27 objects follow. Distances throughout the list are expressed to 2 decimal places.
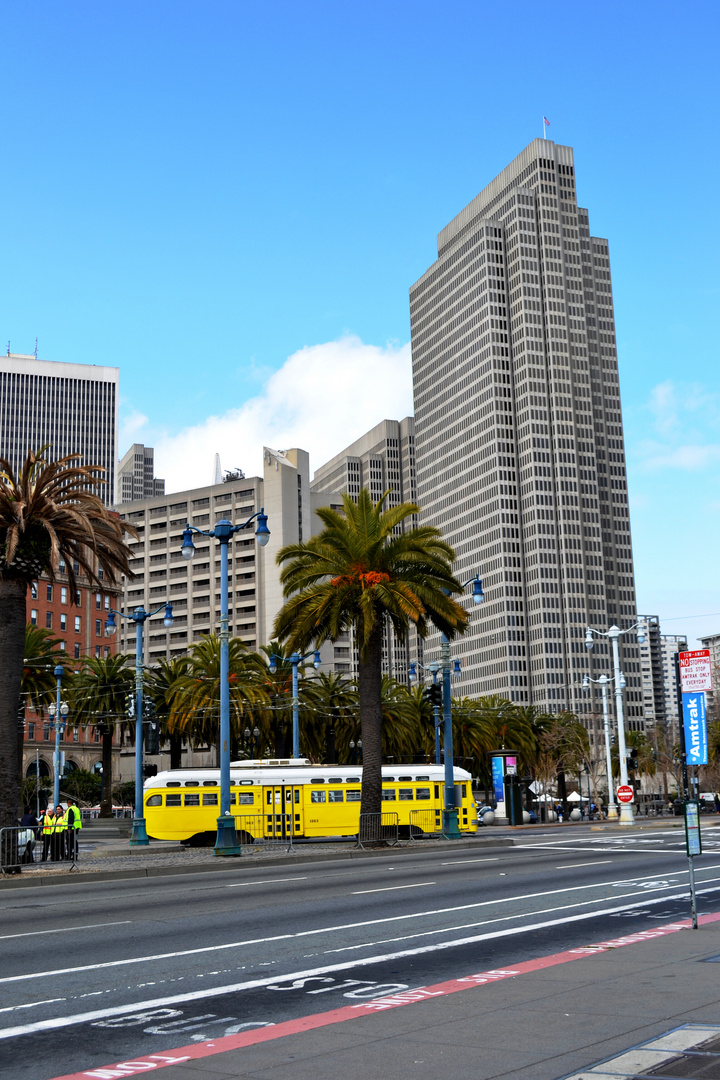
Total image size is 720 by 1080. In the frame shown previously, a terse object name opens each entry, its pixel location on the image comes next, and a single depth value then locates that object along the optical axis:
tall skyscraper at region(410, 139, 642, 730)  187.25
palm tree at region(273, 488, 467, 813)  37.25
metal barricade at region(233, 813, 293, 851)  41.31
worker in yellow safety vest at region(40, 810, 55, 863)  33.47
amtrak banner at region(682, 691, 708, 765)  15.00
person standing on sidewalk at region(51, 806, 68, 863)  33.44
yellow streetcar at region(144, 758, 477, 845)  43.31
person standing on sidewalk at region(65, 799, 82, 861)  32.12
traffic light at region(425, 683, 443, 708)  38.28
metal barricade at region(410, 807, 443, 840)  44.28
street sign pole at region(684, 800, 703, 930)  12.41
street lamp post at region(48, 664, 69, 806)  54.50
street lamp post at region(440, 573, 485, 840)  39.50
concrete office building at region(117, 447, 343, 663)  151.12
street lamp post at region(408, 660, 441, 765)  43.11
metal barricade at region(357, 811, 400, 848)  35.78
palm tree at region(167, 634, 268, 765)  63.09
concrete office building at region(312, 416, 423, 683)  155.45
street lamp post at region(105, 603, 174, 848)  41.94
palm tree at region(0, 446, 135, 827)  28.27
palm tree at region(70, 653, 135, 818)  70.38
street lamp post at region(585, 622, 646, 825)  48.65
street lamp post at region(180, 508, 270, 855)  30.81
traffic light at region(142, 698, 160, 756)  35.50
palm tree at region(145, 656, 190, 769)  67.31
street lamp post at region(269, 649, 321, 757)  47.94
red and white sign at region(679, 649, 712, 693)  13.19
